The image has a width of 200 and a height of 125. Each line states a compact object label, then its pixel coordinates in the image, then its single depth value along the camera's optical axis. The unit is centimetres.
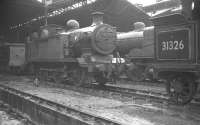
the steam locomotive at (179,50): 673
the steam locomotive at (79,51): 1215
